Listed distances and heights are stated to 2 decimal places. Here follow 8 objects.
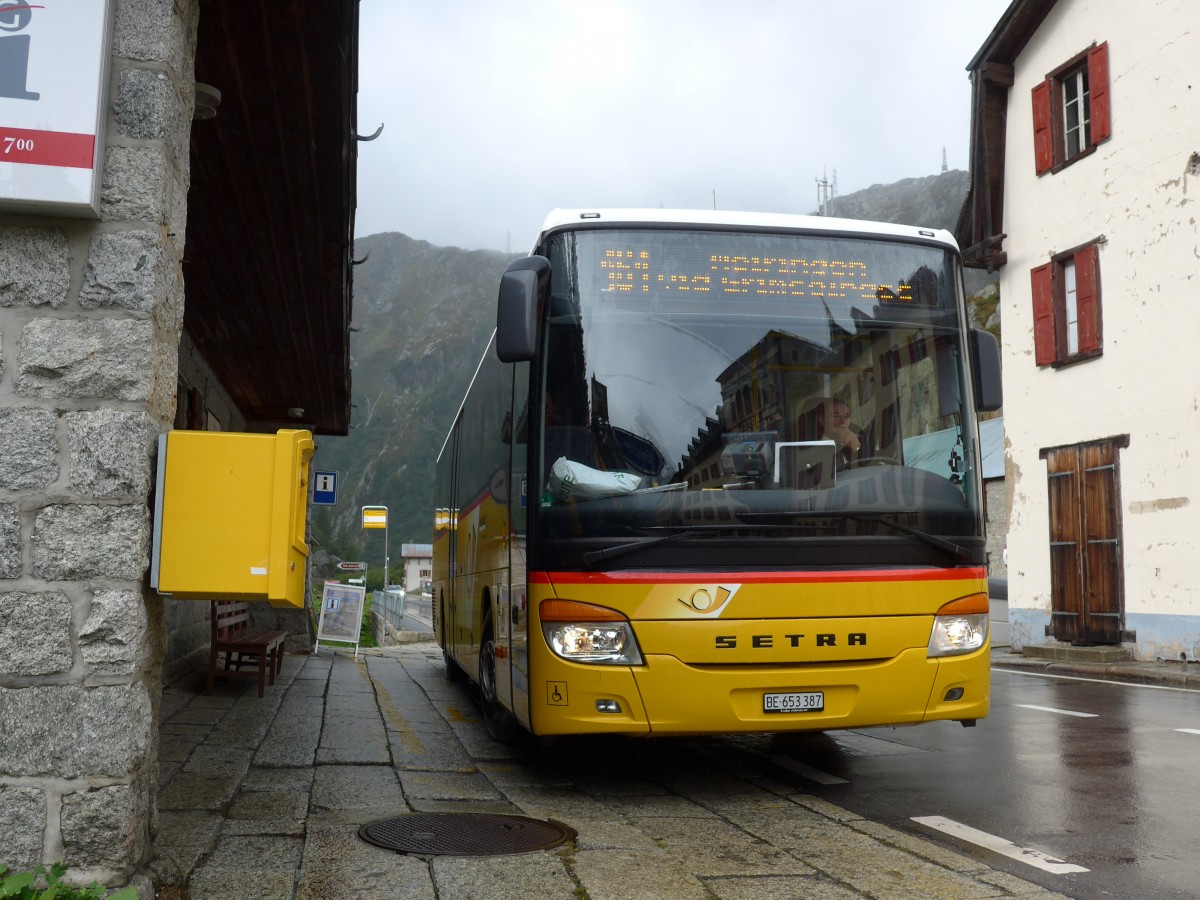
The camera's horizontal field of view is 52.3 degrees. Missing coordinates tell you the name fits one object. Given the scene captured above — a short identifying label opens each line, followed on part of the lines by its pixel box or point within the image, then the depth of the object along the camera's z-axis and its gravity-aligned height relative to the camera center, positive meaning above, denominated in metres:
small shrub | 3.62 -0.96
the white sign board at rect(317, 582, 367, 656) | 19.17 -0.65
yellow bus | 5.98 +0.50
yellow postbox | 4.18 +0.20
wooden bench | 11.35 -0.65
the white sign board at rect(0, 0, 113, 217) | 3.98 +1.53
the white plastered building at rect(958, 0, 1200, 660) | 17.08 +4.26
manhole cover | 4.99 -1.11
